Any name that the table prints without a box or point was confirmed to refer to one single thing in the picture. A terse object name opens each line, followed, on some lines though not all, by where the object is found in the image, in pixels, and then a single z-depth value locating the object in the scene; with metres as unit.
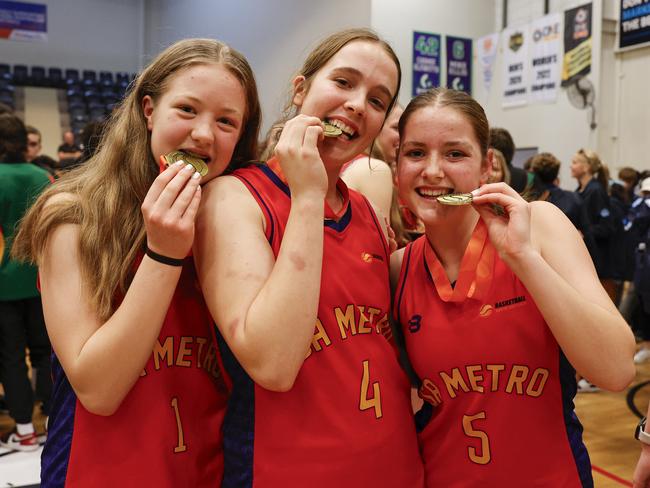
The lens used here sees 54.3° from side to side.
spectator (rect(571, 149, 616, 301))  5.91
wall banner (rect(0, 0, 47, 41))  15.20
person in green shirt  3.86
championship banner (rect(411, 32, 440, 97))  10.68
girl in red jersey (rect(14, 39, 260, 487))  1.23
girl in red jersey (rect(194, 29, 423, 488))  1.18
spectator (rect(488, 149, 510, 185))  3.33
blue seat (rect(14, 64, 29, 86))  15.46
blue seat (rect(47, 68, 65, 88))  15.94
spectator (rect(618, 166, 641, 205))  8.24
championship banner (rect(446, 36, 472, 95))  11.09
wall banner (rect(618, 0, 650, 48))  9.26
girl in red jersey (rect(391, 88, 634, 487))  1.34
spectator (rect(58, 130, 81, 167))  7.86
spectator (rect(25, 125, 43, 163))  5.93
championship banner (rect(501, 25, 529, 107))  10.82
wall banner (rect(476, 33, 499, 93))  11.20
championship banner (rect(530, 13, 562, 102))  10.26
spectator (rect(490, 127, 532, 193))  4.41
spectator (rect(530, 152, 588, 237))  5.48
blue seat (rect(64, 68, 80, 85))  16.23
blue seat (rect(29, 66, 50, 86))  15.66
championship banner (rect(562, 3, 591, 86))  9.74
